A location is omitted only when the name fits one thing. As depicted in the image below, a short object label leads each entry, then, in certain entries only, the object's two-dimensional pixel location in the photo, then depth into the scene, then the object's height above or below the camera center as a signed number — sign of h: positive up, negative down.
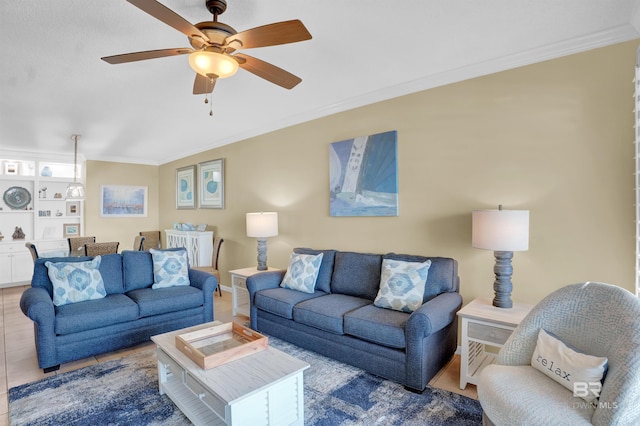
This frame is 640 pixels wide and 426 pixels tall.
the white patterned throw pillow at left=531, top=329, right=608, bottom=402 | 1.49 -0.76
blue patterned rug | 2.08 -1.33
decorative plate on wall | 5.98 +0.28
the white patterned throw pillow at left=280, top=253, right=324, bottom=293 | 3.46 -0.68
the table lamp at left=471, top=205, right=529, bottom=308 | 2.34 -0.21
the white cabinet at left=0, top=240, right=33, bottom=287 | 5.77 -0.93
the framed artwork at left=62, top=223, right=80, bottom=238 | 6.51 -0.36
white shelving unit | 5.89 +0.07
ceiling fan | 1.63 +0.93
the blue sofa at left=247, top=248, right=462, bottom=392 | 2.37 -0.90
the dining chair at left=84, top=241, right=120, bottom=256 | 4.31 -0.50
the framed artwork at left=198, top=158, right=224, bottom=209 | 5.55 +0.47
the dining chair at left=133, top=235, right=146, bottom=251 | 5.31 -0.54
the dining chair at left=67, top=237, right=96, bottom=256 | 4.70 -0.47
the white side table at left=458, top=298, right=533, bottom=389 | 2.25 -0.84
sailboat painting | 3.36 +0.38
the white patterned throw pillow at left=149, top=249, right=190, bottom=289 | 3.70 -0.67
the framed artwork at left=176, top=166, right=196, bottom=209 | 6.22 +0.46
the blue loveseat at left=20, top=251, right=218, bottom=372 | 2.71 -0.93
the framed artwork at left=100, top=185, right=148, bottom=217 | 6.77 +0.22
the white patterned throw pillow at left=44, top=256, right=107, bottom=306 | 3.02 -0.67
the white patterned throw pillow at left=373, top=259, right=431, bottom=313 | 2.70 -0.65
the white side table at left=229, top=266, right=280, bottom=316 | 4.09 -1.07
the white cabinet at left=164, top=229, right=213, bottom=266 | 5.50 -0.61
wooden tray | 1.97 -0.90
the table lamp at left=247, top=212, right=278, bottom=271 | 4.08 -0.22
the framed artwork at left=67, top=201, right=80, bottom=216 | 6.61 +0.09
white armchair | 1.36 -0.75
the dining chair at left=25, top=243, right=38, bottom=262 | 3.98 -0.48
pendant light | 4.67 +0.30
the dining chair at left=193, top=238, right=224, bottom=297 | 5.06 -0.82
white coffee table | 1.69 -0.99
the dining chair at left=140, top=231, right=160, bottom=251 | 6.51 -0.58
